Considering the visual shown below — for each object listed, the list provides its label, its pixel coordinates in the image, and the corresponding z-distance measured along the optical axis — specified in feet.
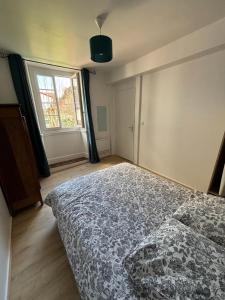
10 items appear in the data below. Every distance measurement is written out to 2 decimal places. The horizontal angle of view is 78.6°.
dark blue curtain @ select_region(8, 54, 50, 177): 8.05
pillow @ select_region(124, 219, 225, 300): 1.80
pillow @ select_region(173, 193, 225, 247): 2.66
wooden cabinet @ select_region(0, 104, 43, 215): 5.54
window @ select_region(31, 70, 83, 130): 10.62
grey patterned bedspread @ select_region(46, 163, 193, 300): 2.59
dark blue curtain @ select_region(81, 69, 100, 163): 10.76
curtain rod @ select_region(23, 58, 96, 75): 8.97
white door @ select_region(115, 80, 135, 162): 11.34
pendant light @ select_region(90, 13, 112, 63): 4.75
